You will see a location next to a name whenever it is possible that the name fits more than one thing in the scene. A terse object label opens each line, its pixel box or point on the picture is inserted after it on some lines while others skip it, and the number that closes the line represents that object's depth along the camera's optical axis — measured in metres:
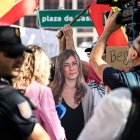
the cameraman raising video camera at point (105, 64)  3.90
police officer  2.97
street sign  11.35
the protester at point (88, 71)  6.28
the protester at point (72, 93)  5.72
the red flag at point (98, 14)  8.15
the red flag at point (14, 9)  7.95
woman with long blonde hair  4.64
